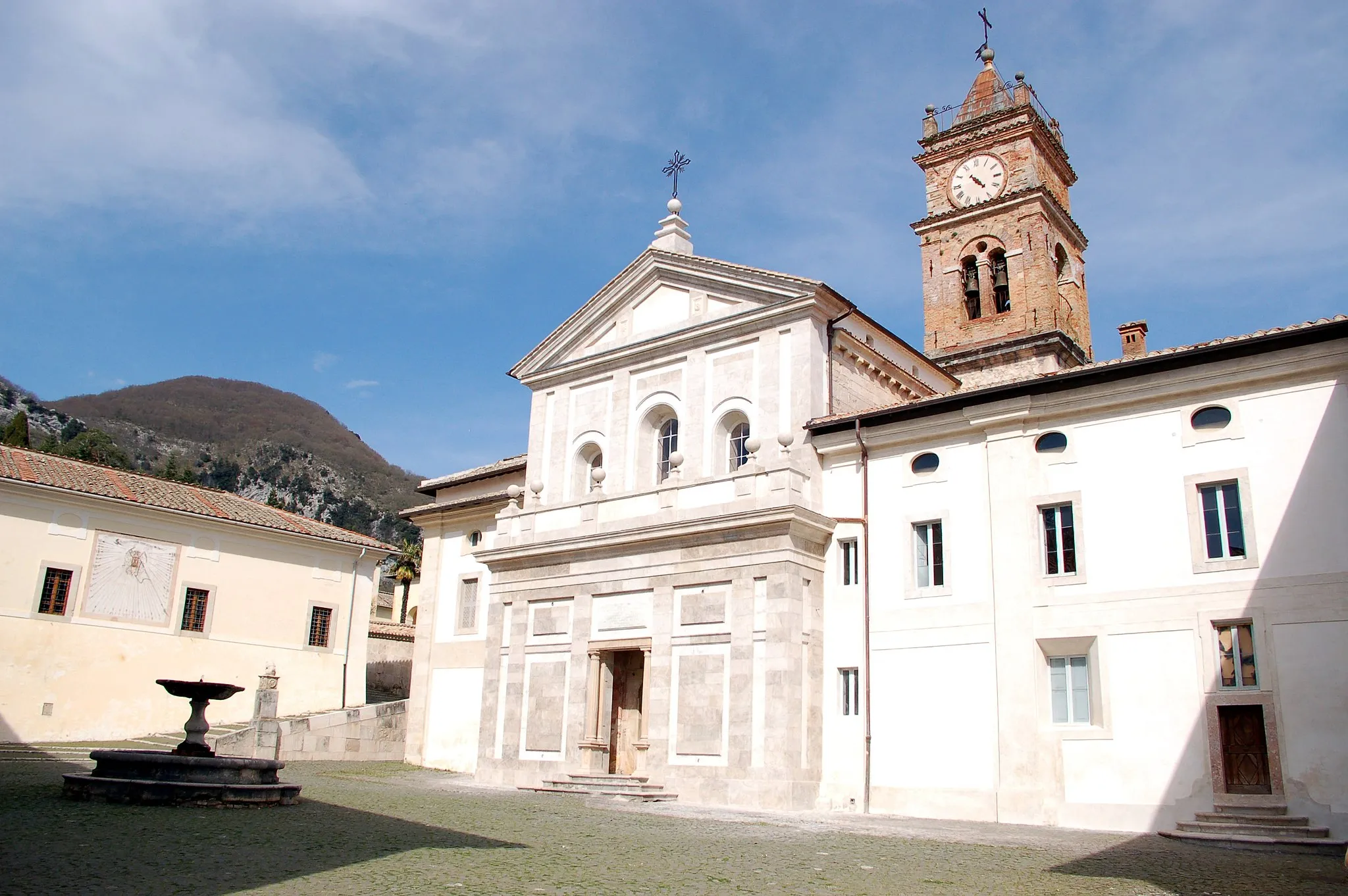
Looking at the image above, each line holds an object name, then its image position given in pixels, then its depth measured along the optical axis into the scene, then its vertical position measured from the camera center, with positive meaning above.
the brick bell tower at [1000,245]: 34.75 +16.19
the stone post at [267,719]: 26.03 -0.35
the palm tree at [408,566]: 60.91 +8.05
